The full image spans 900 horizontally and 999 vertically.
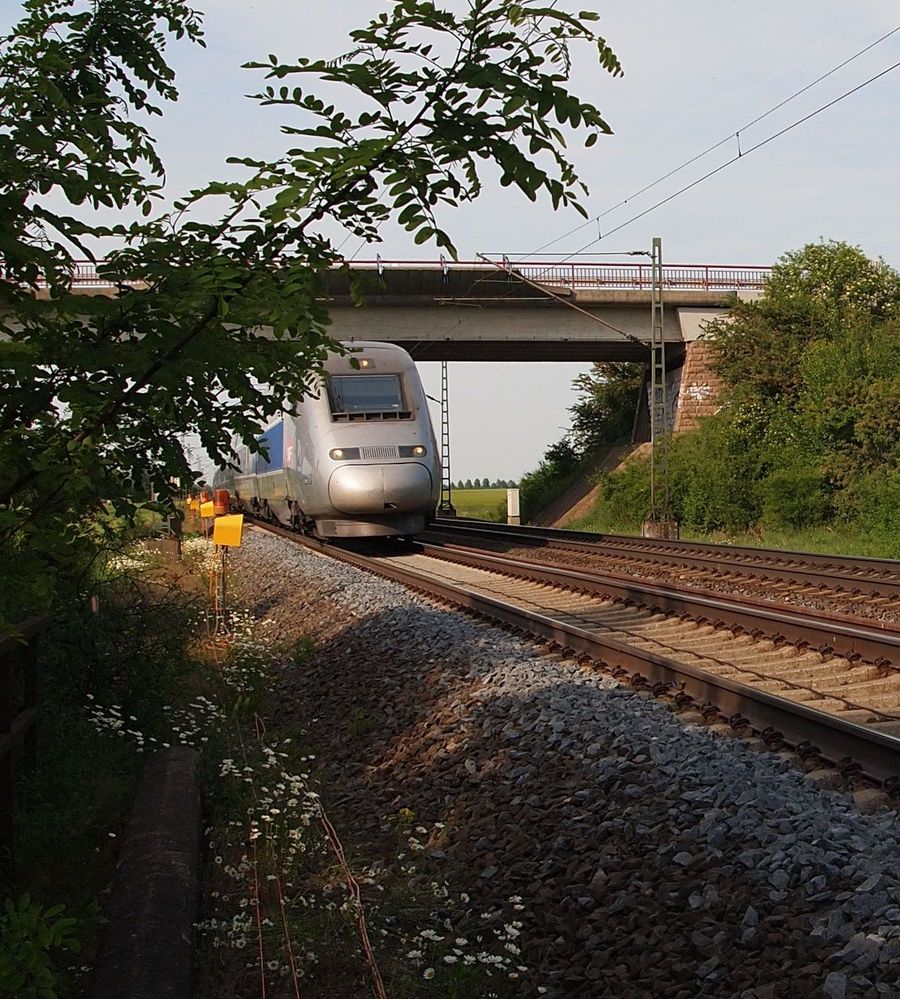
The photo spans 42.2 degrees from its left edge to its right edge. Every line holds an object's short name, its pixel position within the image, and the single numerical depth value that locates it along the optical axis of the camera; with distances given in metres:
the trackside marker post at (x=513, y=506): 39.32
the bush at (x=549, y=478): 44.41
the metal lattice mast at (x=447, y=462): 40.44
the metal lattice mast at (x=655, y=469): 25.80
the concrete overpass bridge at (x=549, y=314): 35.00
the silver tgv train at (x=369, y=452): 18.67
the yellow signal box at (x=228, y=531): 13.27
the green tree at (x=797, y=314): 33.34
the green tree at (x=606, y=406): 44.91
